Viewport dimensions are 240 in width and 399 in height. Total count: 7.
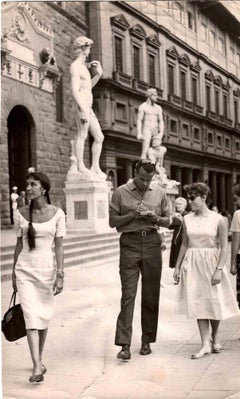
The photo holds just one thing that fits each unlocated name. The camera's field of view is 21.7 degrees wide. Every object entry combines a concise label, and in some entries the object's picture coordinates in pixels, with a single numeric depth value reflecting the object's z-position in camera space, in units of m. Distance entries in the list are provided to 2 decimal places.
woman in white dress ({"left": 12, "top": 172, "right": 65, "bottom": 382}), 3.48
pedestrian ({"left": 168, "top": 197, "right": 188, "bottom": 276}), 5.56
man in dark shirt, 3.88
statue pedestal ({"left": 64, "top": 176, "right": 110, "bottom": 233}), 8.96
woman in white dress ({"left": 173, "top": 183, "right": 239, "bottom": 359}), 3.98
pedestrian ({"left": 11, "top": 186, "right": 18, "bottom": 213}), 7.44
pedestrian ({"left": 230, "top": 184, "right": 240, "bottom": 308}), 4.27
